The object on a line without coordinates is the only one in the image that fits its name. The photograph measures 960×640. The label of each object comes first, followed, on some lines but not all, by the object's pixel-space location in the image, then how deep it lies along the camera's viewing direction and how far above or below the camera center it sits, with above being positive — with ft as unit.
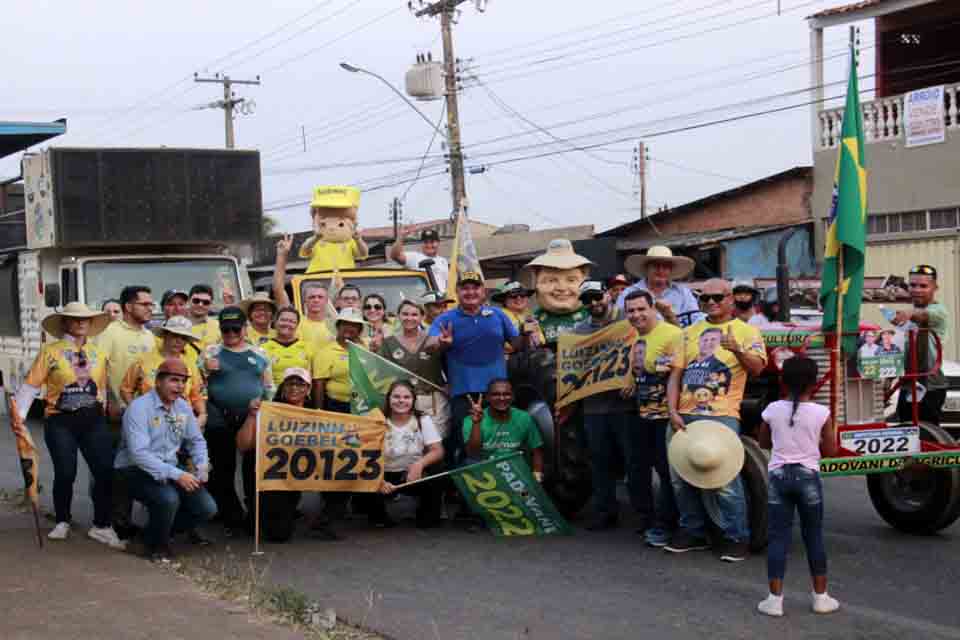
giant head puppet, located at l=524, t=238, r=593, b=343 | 33.27 +0.28
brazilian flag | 28.04 +1.12
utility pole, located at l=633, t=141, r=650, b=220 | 193.57 +18.76
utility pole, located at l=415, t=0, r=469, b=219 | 102.42 +17.85
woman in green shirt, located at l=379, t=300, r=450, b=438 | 32.63 -1.48
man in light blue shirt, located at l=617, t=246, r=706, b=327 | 31.40 +0.30
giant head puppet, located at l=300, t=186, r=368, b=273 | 44.78 +2.74
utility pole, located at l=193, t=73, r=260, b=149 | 160.25 +24.89
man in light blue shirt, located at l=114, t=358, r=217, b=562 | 28.32 -3.21
